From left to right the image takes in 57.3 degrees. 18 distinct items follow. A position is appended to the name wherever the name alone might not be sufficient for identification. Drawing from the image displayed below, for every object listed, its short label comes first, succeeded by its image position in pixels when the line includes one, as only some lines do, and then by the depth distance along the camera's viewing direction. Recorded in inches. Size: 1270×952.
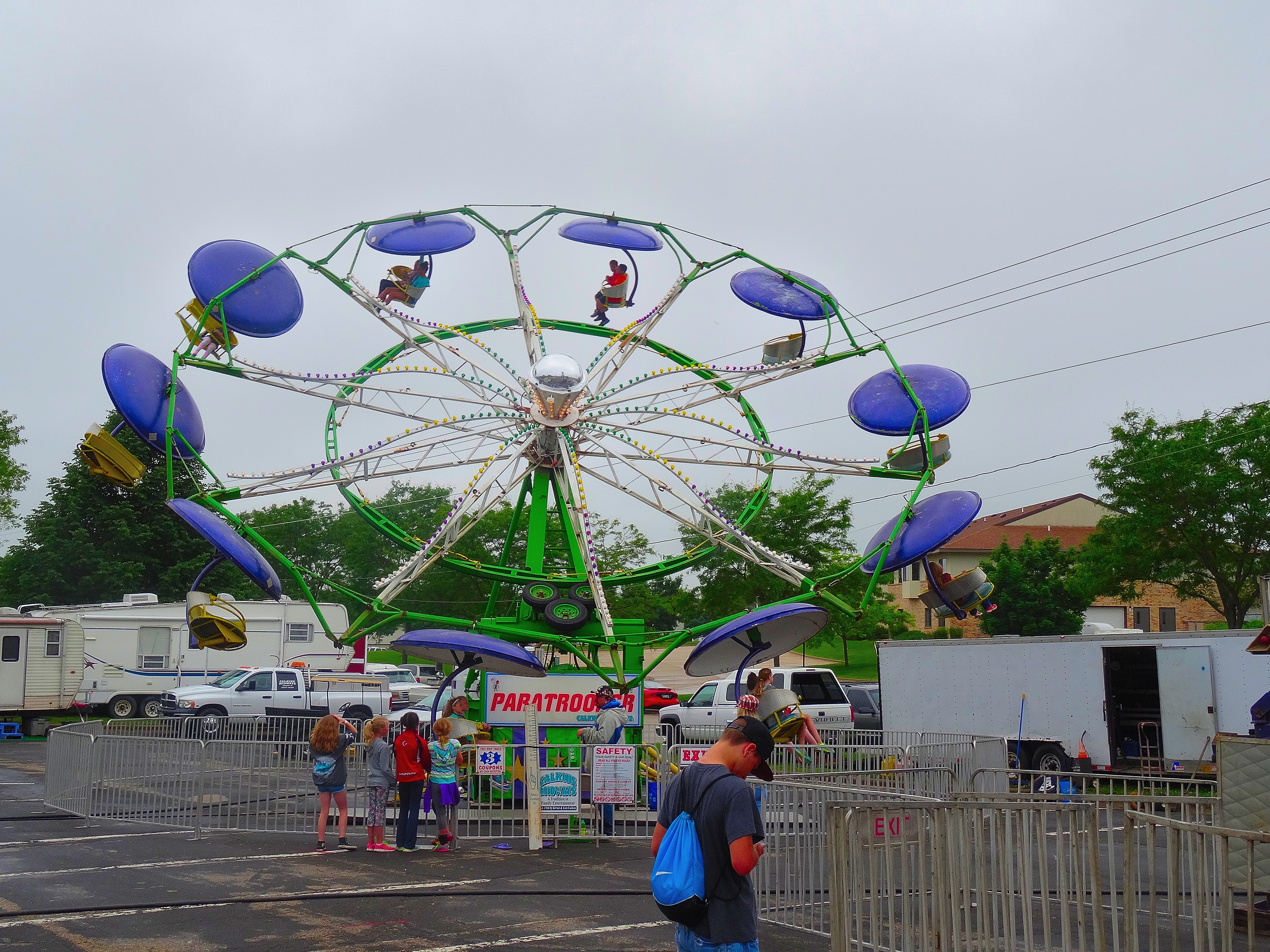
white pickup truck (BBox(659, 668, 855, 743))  988.6
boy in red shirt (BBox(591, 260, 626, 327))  780.0
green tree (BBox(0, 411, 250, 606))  1903.3
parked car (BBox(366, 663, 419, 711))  1288.1
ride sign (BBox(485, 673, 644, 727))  619.8
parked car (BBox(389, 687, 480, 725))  1060.5
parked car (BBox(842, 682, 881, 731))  1094.4
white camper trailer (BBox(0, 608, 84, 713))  1109.7
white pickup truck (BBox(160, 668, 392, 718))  1123.9
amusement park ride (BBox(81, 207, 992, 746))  651.5
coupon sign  544.4
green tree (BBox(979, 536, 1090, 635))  1775.3
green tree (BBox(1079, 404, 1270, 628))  1275.8
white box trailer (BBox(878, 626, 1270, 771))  762.8
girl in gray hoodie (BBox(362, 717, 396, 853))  505.4
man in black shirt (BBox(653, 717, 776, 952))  198.1
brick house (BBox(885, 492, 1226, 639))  2142.0
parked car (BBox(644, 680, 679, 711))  1416.1
